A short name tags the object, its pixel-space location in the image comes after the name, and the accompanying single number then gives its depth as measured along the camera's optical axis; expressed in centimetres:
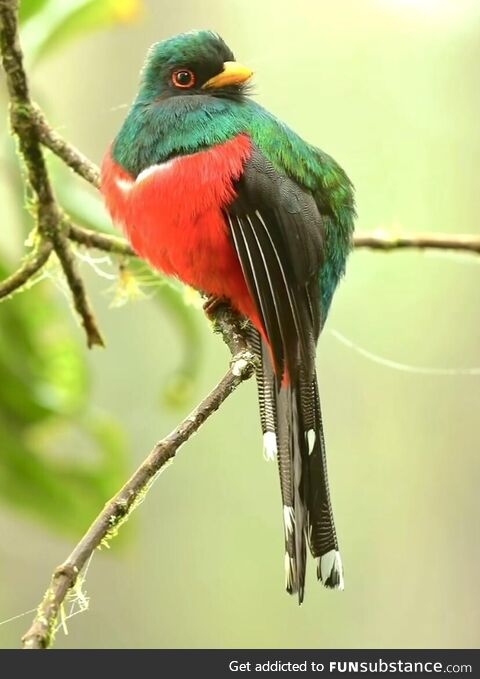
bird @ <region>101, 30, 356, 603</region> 366
